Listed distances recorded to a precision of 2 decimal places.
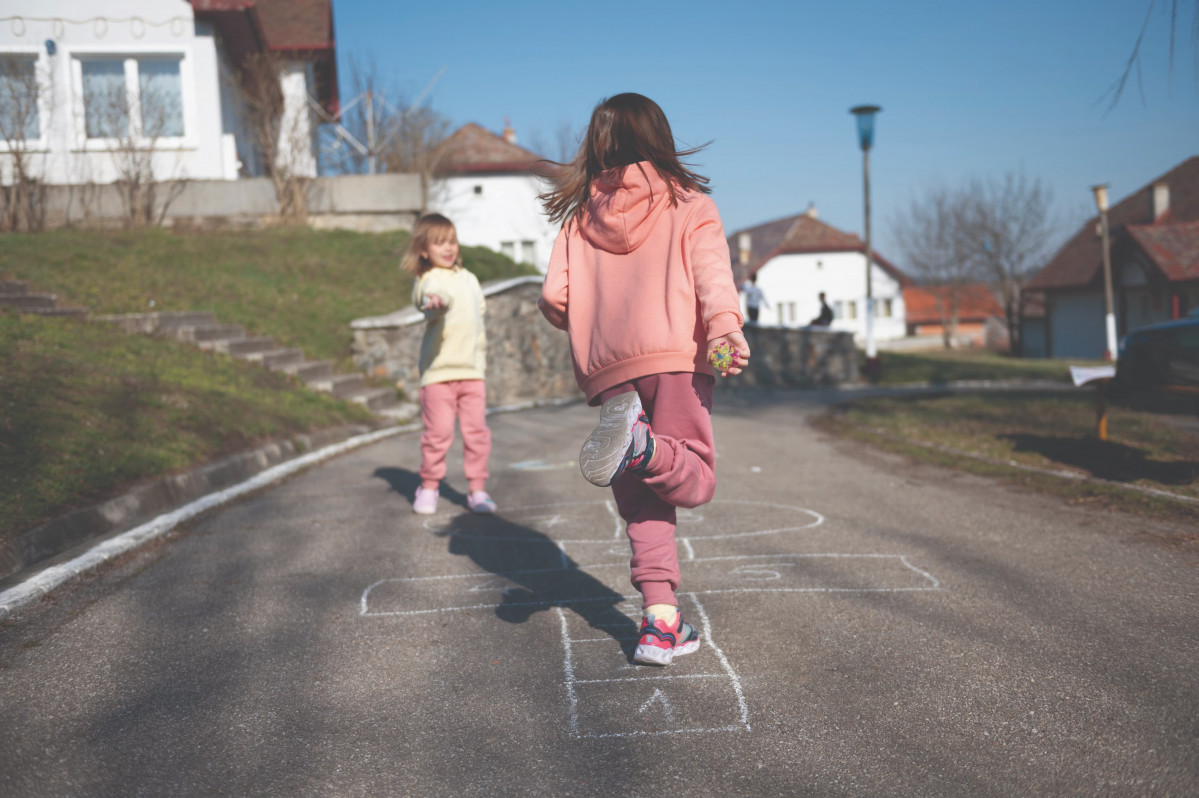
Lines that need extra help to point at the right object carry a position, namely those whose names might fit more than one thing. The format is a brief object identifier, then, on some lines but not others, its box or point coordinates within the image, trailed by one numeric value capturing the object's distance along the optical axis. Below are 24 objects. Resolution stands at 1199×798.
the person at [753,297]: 21.61
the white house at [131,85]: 16.89
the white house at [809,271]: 57.09
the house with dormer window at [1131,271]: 34.44
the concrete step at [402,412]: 11.26
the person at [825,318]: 22.98
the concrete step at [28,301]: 9.92
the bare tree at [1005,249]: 45.62
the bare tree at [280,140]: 16.97
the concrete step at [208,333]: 10.71
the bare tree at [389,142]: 19.27
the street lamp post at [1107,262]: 27.92
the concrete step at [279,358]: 10.87
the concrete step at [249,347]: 10.80
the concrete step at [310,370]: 10.95
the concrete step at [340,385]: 10.94
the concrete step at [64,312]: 9.77
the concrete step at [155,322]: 10.35
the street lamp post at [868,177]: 20.55
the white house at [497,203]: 40.38
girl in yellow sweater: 5.93
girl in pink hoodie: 3.14
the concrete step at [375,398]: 11.09
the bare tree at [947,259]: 47.81
